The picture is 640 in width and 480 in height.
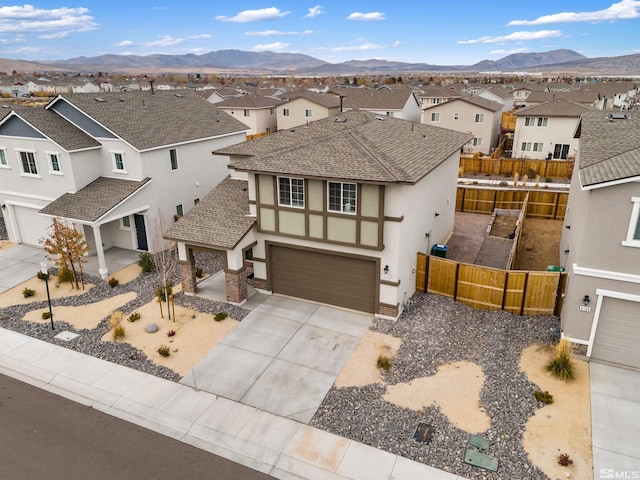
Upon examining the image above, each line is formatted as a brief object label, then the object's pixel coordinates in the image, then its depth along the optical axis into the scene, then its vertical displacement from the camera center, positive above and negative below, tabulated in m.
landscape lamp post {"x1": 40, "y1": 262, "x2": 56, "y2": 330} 16.73 -6.61
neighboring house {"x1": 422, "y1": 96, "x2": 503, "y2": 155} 47.56 -3.43
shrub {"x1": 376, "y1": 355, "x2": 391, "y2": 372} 13.94 -8.27
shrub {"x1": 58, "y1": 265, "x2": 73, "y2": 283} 20.59 -8.18
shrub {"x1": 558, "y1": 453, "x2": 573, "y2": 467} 10.39 -8.39
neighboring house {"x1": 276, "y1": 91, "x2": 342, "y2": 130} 59.06 -2.79
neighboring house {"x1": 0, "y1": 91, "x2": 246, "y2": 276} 21.89 -3.89
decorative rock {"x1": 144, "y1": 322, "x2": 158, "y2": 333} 16.53 -8.46
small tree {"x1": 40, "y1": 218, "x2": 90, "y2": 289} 19.44 -6.55
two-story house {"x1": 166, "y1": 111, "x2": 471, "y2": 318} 15.79 -4.88
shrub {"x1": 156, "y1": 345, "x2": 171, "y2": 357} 14.98 -8.44
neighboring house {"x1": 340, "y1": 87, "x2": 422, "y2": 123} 52.72 -1.93
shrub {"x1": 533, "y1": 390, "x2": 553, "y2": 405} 12.30 -8.26
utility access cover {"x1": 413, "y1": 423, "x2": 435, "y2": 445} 11.24 -8.47
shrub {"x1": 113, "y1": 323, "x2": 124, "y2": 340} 15.97 -8.30
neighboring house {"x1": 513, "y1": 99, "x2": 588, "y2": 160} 41.88 -4.18
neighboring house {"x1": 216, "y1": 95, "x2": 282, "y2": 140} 60.38 -3.12
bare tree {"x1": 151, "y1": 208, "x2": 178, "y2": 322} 18.96 -7.91
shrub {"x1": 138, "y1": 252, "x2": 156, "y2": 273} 21.47 -8.10
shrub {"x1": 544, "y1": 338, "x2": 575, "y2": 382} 13.26 -8.03
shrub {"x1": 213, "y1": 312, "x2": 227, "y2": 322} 17.16 -8.40
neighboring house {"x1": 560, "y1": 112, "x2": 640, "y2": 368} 12.59 -4.99
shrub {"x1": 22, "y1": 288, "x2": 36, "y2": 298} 19.42 -8.43
